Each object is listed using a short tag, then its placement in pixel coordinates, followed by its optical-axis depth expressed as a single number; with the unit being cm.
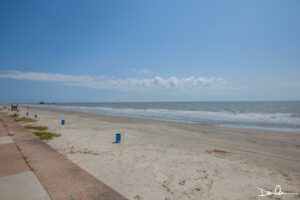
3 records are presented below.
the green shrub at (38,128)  1158
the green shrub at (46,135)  890
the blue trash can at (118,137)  871
